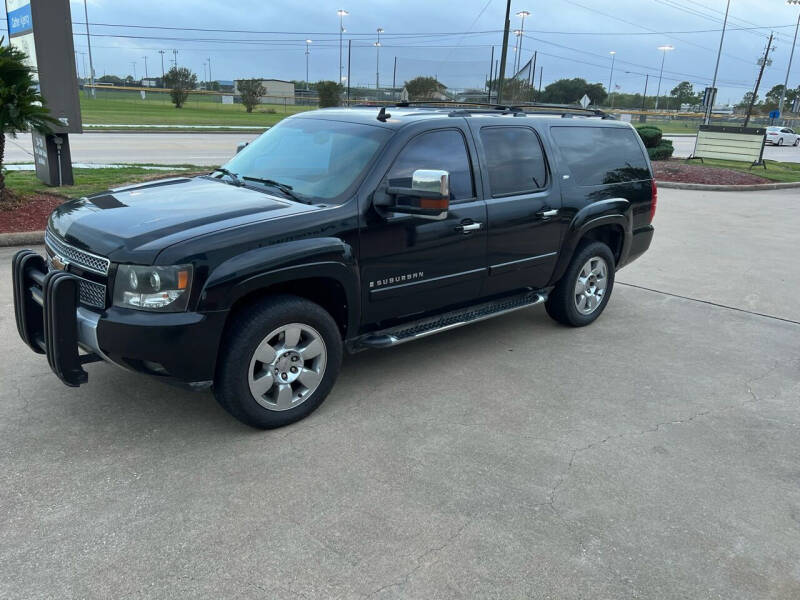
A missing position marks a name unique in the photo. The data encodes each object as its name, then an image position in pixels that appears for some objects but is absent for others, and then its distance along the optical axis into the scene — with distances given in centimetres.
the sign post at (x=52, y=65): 1012
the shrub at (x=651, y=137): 2234
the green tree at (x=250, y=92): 5125
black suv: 342
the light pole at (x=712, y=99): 3245
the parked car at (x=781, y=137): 4406
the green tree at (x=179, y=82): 4847
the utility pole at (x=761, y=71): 3088
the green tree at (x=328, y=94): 4725
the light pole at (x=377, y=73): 5220
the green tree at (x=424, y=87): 3930
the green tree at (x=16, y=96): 830
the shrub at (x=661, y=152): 2203
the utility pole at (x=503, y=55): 2408
